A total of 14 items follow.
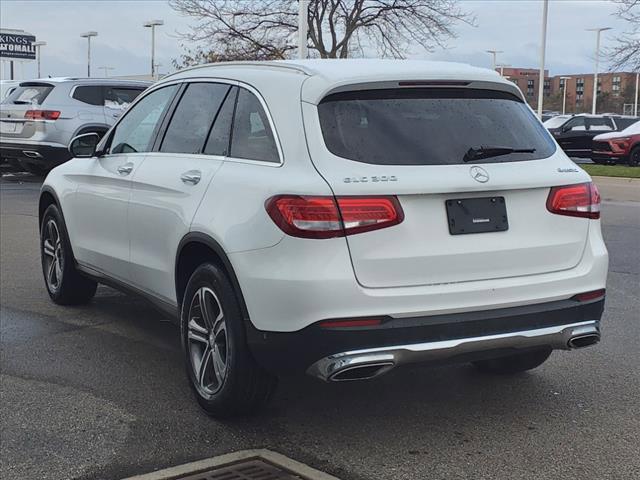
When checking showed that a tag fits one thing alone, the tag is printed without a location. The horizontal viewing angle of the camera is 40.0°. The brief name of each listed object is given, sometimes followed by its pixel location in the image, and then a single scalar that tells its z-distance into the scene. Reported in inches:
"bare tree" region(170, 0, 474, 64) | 1214.3
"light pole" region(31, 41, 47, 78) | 2543.3
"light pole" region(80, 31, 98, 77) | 2282.2
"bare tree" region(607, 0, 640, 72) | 1018.7
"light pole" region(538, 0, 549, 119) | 1382.9
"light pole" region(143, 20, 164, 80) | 1910.7
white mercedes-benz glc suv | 149.0
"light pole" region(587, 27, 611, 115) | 2244.6
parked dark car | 1162.4
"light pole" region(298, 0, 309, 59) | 879.1
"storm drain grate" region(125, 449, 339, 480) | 147.4
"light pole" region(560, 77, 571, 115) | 3399.6
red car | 960.3
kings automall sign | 1770.4
